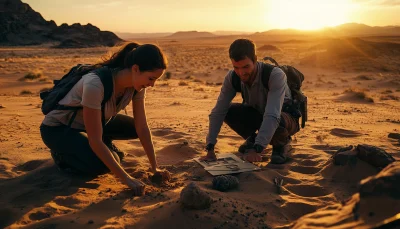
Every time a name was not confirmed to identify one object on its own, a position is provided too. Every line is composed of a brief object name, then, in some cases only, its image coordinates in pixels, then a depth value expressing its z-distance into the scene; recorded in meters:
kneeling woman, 3.20
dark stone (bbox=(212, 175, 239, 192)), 3.60
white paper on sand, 4.06
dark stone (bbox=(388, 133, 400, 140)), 5.53
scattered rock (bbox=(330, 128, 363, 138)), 5.89
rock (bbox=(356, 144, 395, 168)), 3.69
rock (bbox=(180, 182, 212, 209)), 2.86
